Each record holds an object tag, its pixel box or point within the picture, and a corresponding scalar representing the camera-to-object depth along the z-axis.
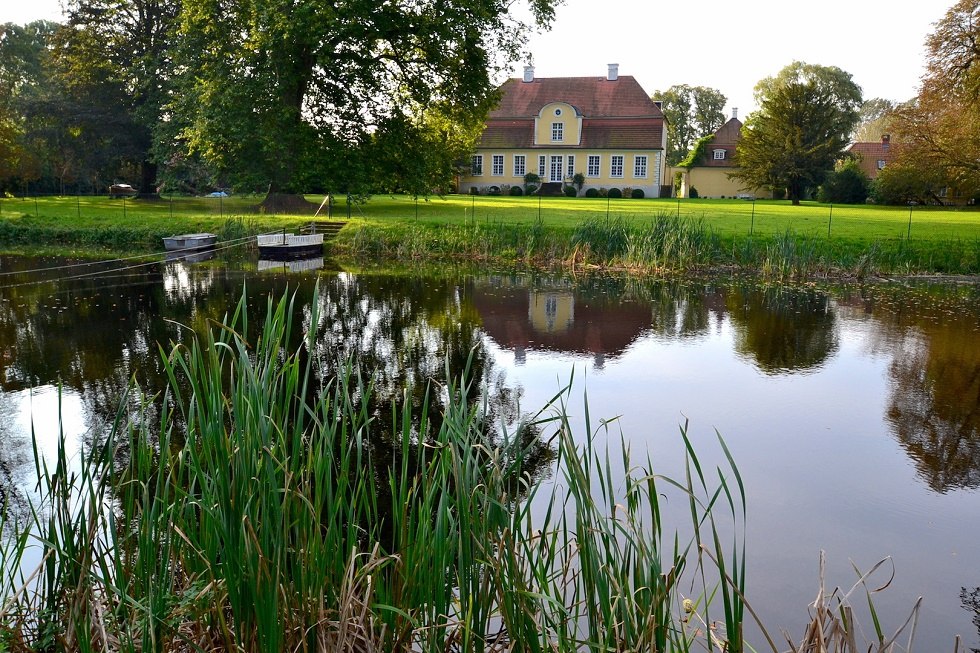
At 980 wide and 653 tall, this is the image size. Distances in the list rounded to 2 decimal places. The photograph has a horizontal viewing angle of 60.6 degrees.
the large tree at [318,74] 25.78
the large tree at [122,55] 33.72
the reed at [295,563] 3.04
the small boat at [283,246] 21.77
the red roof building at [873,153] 56.75
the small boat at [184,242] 22.91
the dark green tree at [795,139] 39.38
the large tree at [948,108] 26.83
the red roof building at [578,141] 45.47
